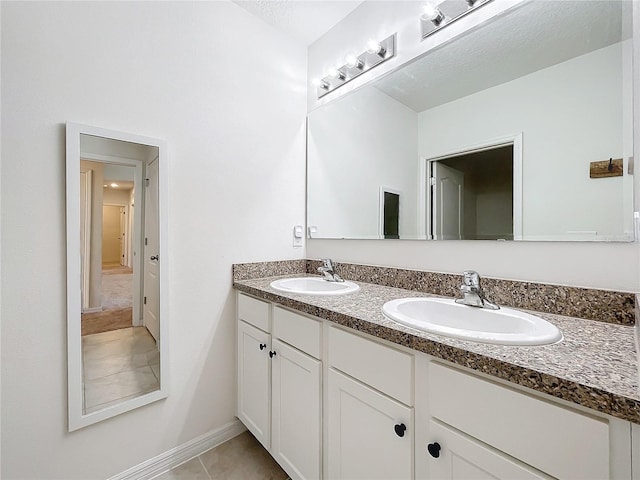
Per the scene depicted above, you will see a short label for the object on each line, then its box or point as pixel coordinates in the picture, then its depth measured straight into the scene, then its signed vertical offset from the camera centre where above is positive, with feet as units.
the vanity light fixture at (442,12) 4.06 +3.33
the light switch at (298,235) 6.52 +0.09
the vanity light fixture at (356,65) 5.14 +3.39
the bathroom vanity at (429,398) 1.79 -1.33
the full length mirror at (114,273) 3.87 -0.50
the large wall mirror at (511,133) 3.11 +1.42
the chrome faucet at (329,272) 5.49 -0.64
